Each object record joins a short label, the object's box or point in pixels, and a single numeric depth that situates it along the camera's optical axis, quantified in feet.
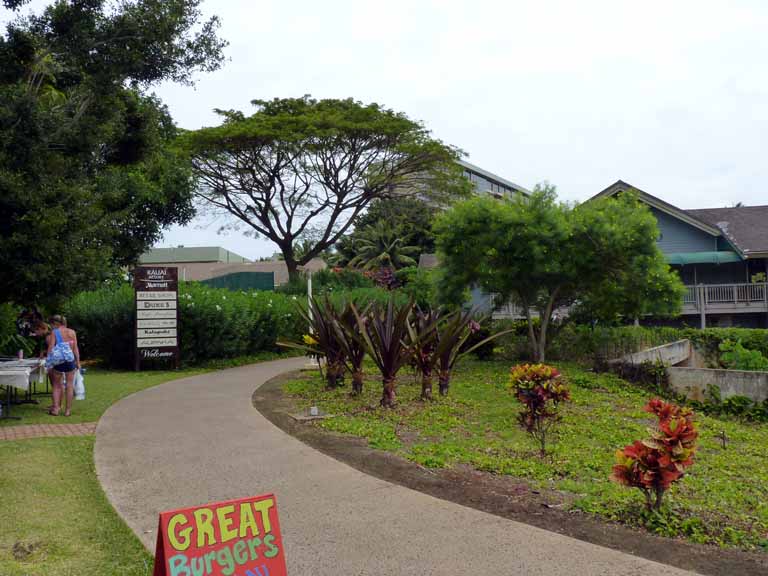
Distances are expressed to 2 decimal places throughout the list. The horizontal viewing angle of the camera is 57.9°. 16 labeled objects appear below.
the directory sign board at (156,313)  53.62
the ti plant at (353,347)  35.04
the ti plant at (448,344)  34.45
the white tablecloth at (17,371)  29.45
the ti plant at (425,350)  34.04
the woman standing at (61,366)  31.76
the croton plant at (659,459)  15.85
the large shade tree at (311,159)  91.61
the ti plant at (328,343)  39.06
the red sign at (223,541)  10.61
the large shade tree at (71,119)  29.48
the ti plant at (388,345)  32.35
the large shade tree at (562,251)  47.73
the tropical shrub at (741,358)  49.32
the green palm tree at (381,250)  157.89
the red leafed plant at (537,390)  25.00
